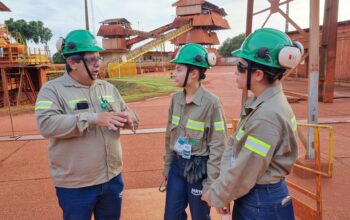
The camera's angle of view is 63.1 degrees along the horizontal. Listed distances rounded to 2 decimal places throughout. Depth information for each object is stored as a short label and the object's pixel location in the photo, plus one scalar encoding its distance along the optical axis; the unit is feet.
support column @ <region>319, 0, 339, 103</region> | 37.45
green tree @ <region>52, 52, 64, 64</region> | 184.44
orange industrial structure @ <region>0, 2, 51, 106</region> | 65.61
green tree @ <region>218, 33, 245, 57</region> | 232.73
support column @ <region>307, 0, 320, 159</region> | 13.17
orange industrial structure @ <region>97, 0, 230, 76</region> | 148.15
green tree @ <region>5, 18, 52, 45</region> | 204.44
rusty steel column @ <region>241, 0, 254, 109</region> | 19.93
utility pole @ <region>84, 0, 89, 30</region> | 73.45
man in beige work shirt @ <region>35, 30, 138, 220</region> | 7.11
